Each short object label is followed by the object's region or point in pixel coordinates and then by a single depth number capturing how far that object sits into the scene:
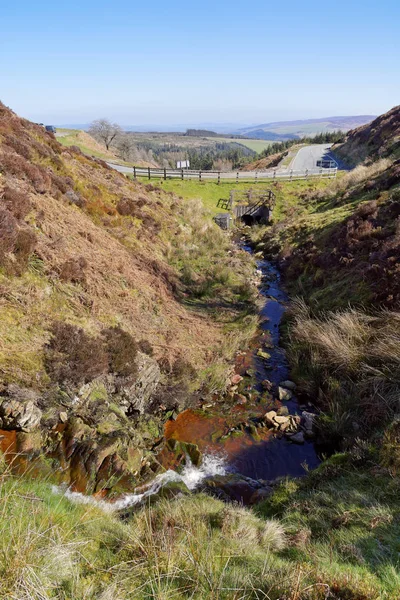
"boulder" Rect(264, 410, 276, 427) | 9.71
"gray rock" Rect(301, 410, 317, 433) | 9.50
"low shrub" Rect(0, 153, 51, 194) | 12.37
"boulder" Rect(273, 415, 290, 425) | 9.71
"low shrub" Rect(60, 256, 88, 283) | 10.02
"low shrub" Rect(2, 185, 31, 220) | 10.23
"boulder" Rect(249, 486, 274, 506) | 7.06
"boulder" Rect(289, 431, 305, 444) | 9.21
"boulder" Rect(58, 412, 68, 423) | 7.33
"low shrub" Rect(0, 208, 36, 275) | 8.66
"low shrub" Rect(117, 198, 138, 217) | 18.25
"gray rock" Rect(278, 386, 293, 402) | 10.77
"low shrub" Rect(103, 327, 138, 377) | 9.03
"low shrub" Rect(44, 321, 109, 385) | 7.75
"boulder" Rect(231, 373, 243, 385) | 11.46
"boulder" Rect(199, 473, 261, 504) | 7.30
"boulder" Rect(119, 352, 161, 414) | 9.11
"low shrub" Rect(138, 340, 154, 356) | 10.54
